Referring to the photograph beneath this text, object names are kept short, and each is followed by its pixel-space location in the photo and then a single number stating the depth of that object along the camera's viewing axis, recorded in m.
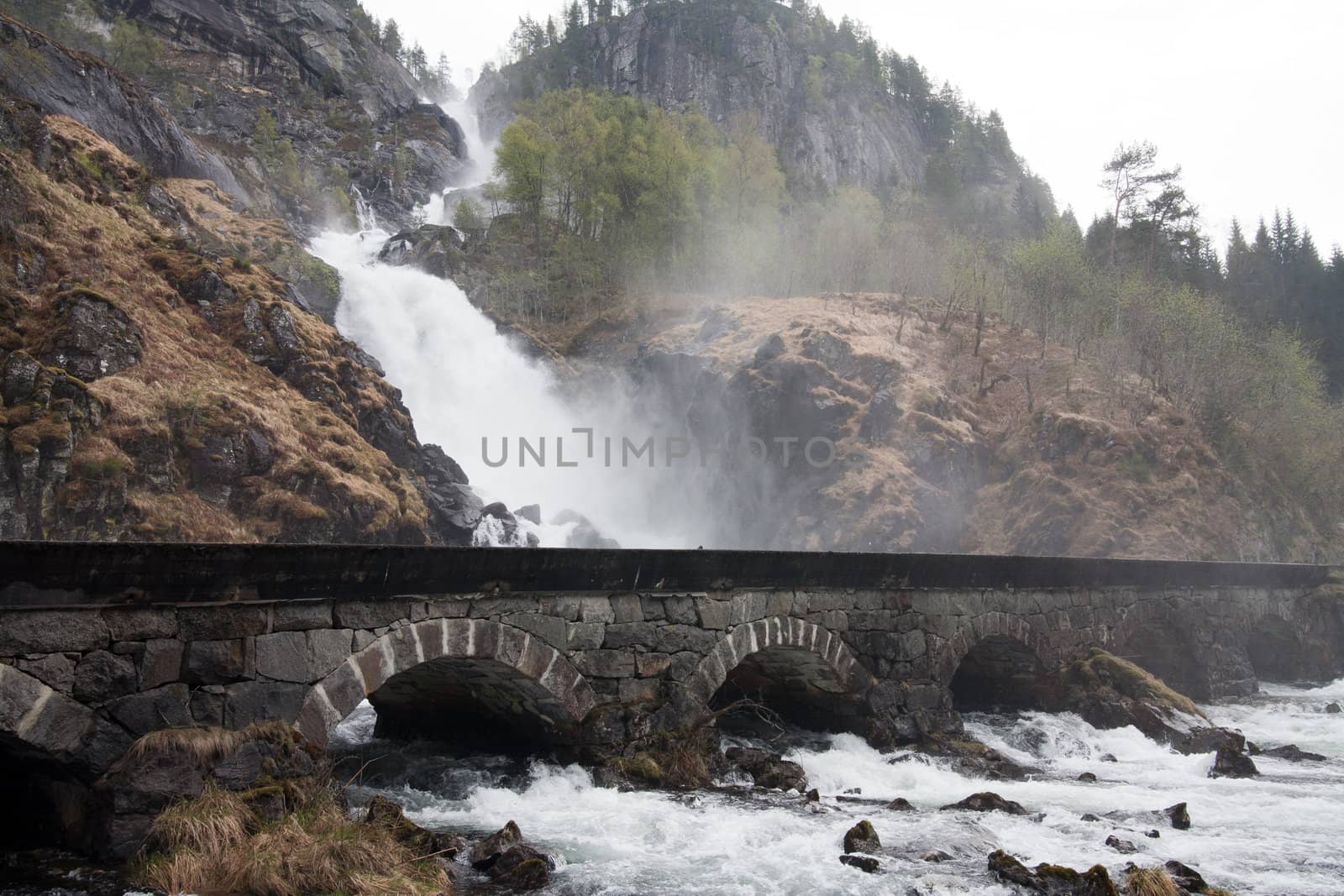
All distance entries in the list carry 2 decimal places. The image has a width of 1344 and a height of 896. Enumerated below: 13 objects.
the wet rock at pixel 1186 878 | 6.64
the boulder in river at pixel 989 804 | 9.03
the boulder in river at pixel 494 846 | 6.74
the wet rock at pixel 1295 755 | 12.63
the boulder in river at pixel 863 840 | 7.44
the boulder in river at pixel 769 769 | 9.66
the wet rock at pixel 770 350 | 33.00
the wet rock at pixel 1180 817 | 8.65
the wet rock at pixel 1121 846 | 7.69
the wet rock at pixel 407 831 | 6.61
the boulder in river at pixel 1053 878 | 6.30
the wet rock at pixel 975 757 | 10.91
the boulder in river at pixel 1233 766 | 11.40
